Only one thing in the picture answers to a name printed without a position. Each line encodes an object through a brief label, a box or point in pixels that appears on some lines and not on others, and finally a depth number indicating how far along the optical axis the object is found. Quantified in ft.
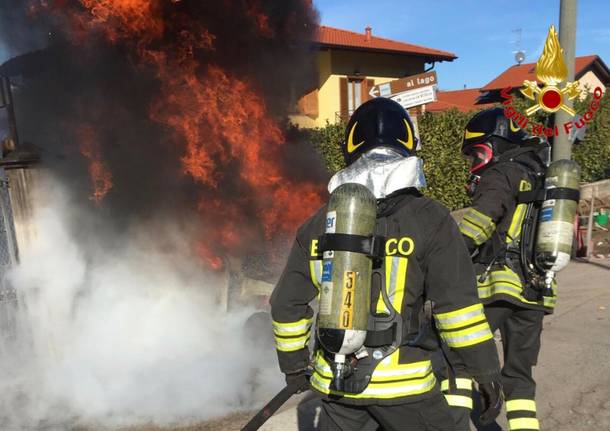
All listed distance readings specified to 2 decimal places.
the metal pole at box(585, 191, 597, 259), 27.66
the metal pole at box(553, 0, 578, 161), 20.77
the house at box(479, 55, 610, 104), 96.32
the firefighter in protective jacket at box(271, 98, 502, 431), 6.33
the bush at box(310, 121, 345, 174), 36.40
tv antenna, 79.55
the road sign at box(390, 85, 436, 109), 18.15
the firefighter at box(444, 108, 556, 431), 10.11
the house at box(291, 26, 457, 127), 54.80
